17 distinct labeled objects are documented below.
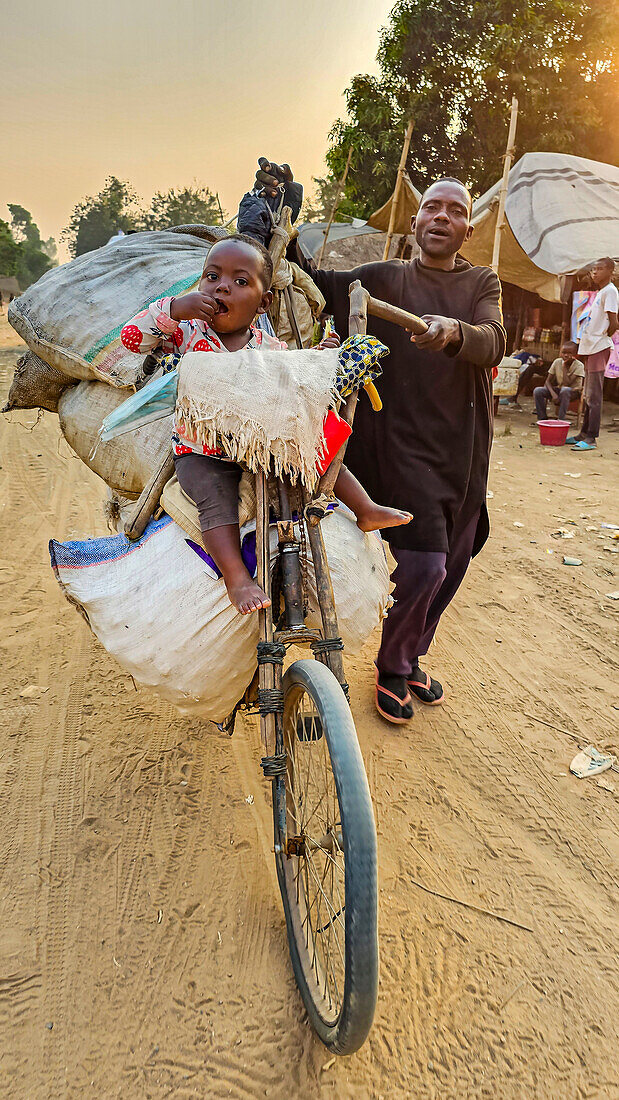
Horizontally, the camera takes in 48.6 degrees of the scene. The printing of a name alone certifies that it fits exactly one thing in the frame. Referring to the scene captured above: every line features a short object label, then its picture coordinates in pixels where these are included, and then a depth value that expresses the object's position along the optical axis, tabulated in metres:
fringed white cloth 1.63
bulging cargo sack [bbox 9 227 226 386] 2.83
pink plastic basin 7.99
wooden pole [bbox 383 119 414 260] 9.76
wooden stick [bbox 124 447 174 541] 2.06
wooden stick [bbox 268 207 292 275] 2.07
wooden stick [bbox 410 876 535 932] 2.00
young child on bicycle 1.76
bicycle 1.48
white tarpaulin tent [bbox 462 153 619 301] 9.69
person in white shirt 8.11
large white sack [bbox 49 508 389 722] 1.88
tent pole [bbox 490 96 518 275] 8.39
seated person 9.09
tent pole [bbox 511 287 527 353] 13.26
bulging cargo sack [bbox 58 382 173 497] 2.61
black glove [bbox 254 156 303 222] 2.23
